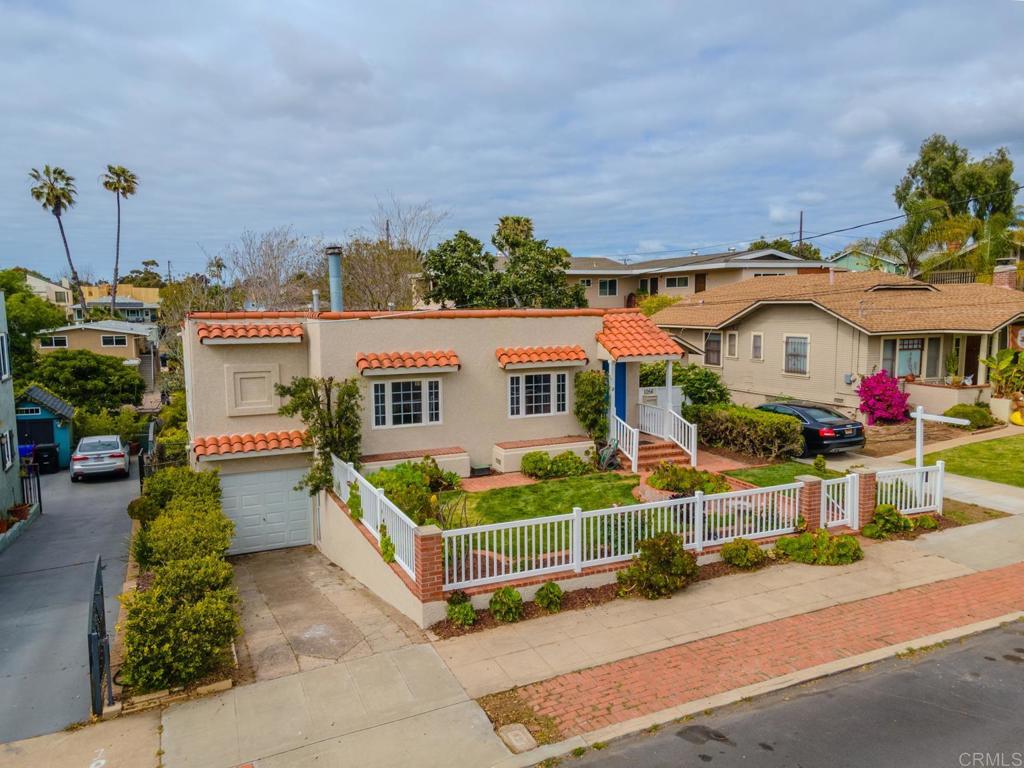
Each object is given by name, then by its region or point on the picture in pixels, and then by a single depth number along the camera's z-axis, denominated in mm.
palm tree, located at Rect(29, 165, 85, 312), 55875
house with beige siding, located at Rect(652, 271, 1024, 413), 24328
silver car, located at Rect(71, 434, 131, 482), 26991
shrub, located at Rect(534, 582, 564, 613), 10234
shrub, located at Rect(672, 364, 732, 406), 21828
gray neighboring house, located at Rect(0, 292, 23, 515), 19594
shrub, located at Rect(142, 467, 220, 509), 14578
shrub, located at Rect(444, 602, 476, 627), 9750
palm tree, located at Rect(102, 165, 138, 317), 57844
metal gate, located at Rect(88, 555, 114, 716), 7832
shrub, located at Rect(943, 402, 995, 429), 22734
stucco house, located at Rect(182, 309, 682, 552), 15695
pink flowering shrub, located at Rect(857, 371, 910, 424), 23000
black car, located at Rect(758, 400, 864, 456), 19422
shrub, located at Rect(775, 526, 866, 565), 11812
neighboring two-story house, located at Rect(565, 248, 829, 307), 44000
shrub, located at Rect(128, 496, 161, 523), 14578
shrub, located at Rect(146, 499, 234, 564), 10688
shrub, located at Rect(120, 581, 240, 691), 8195
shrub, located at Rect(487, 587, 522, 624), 9922
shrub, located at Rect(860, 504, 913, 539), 12953
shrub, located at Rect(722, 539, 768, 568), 11602
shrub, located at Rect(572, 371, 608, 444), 17750
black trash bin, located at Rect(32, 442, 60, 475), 29719
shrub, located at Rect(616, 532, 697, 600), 10578
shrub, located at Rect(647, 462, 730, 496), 13797
